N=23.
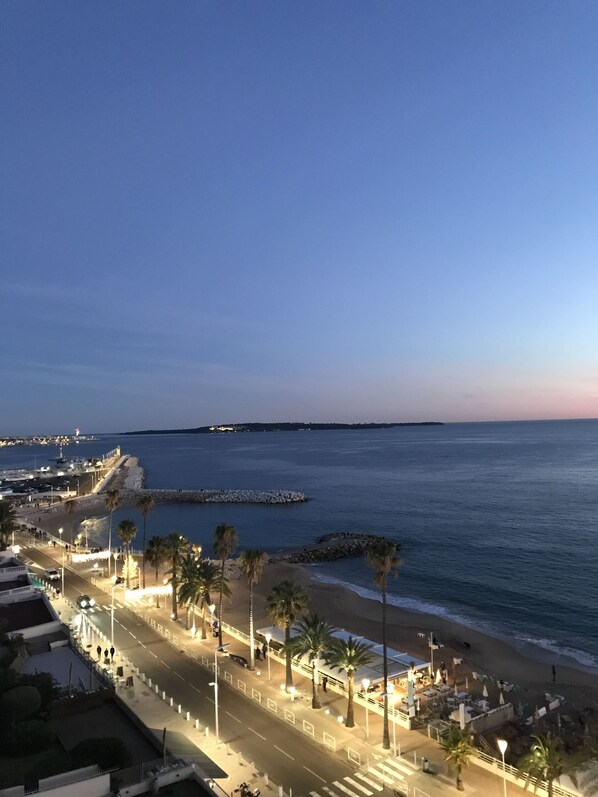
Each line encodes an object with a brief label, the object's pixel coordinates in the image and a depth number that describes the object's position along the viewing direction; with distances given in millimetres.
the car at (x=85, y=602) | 51031
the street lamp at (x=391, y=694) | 29358
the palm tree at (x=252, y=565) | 39319
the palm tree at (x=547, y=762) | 22938
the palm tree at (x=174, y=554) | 49938
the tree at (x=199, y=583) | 42250
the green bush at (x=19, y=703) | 25031
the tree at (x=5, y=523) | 62938
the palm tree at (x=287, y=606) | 34906
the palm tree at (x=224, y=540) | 42938
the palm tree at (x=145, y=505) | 63125
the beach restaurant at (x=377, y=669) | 34000
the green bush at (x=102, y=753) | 21953
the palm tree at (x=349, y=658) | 31203
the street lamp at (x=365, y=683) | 32866
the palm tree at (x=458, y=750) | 25078
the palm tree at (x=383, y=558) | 29797
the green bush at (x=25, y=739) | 23375
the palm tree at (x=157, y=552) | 50938
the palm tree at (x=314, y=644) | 33062
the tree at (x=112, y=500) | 68625
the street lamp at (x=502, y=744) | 22833
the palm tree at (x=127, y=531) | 59231
